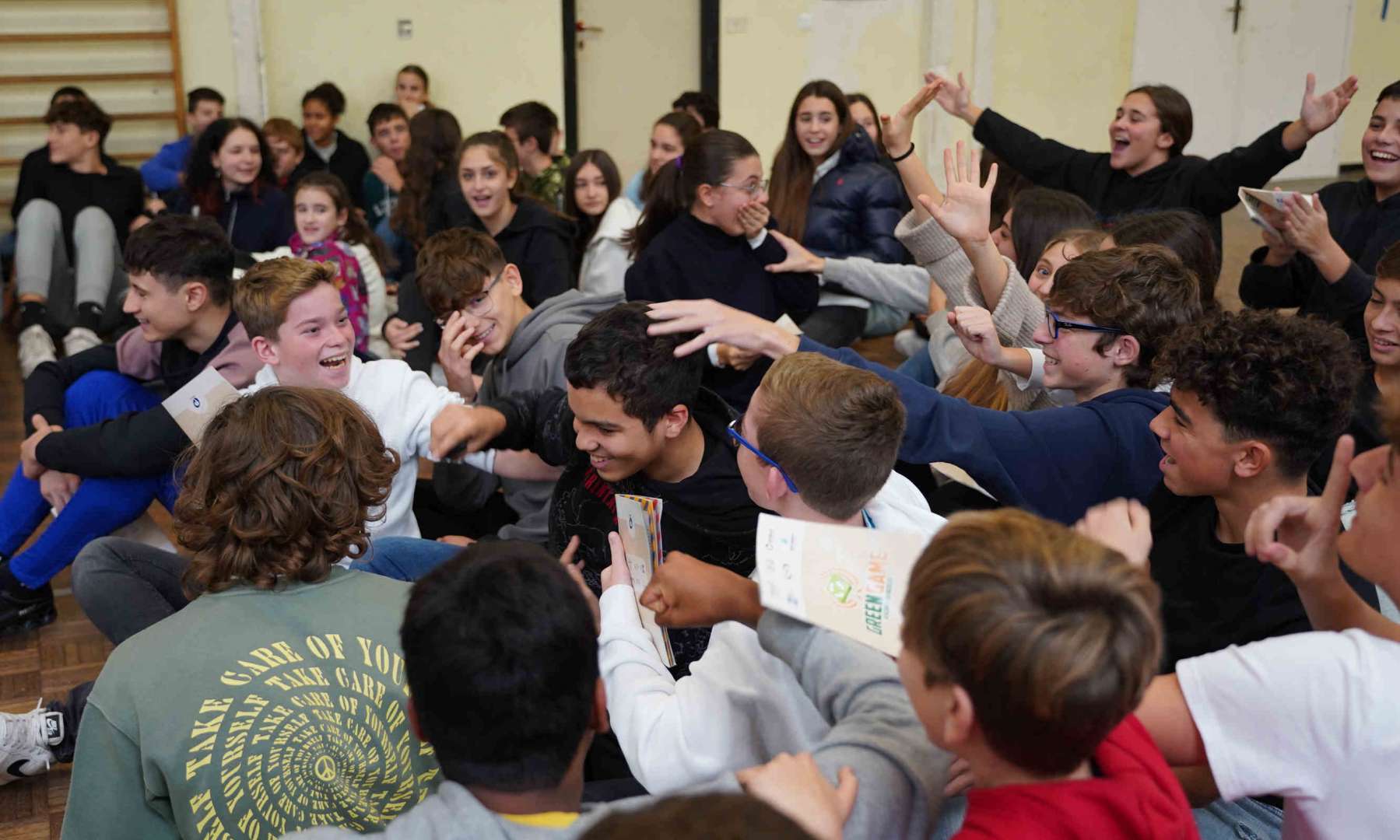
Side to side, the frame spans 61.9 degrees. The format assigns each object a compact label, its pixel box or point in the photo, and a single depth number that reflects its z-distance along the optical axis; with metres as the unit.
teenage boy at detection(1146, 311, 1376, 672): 1.62
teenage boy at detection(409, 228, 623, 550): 2.80
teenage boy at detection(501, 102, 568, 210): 5.49
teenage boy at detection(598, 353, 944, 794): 1.29
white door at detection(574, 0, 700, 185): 8.41
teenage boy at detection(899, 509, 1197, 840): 0.92
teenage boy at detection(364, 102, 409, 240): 6.77
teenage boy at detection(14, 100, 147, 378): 5.69
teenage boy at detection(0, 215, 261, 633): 2.62
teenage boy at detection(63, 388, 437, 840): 1.34
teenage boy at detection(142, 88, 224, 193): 6.44
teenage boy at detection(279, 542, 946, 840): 1.03
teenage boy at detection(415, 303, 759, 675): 1.99
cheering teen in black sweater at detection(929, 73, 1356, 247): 3.62
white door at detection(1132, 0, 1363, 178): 9.26
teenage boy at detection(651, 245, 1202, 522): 1.84
